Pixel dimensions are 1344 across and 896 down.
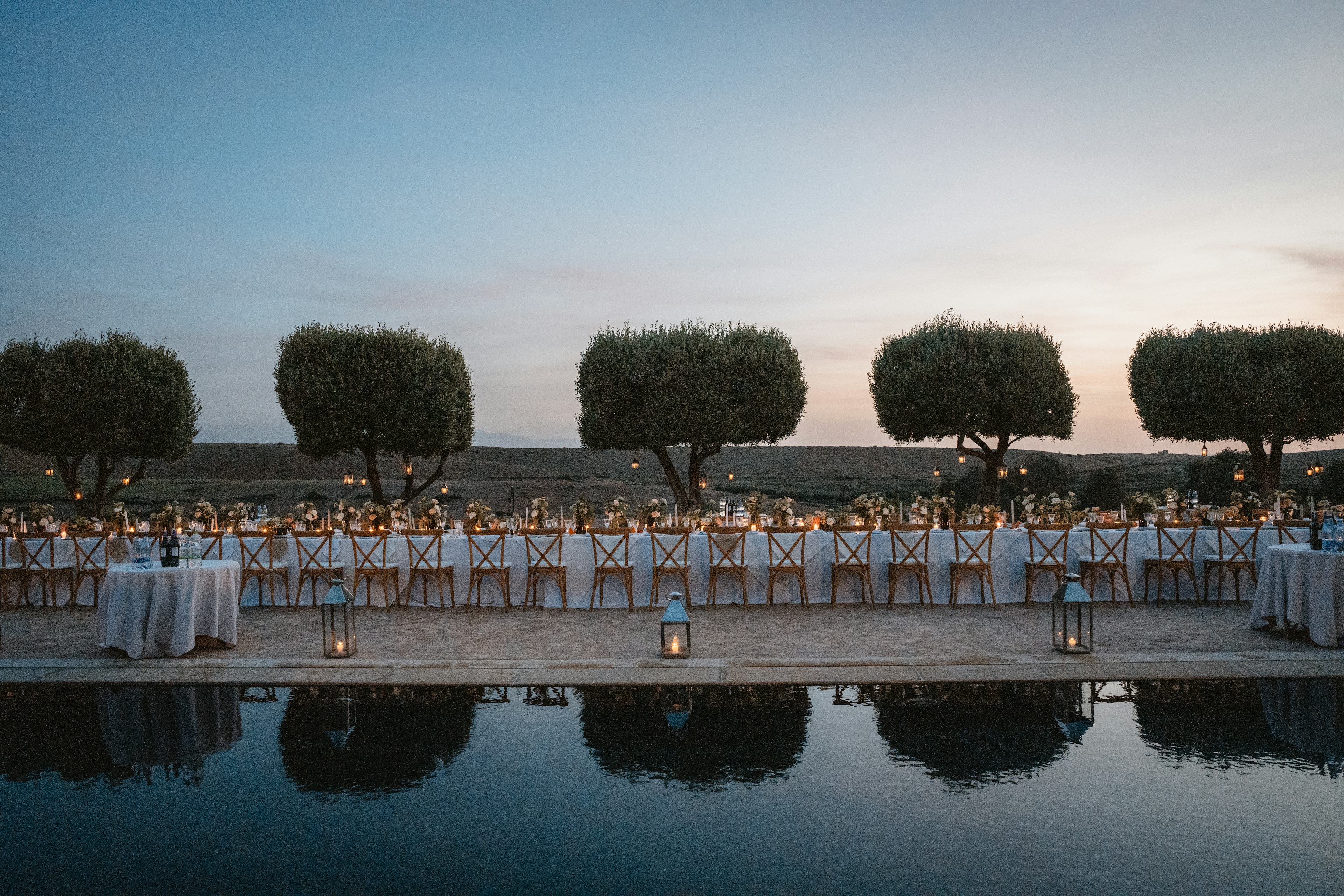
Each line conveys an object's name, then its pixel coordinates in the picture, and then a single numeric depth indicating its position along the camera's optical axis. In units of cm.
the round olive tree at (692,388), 2556
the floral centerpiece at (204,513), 1255
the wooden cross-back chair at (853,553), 1190
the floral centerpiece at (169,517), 1266
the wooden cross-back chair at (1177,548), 1179
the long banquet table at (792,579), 1202
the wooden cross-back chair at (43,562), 1255
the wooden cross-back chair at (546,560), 1177
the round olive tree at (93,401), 2489
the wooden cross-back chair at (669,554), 1185
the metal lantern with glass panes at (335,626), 811
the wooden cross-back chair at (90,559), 1255
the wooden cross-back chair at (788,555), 1180
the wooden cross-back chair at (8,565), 1257
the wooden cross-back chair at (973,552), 1181
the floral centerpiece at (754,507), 1238
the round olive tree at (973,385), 2581
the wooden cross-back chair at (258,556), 1231
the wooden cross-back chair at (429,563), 1195
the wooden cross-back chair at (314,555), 1216
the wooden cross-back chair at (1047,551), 1189
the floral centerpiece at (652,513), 1262
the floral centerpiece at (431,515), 1270
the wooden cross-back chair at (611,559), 1180
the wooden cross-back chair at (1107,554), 1174
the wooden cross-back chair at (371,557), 1202
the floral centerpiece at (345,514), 1297
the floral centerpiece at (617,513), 1252
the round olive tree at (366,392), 2458
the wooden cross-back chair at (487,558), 1195
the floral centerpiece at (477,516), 1252
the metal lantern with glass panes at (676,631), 818
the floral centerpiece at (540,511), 1261
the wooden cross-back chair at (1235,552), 1166
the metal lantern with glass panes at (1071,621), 801
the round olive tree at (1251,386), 2595
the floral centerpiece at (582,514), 1237
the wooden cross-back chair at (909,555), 1188
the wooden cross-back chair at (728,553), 1188
